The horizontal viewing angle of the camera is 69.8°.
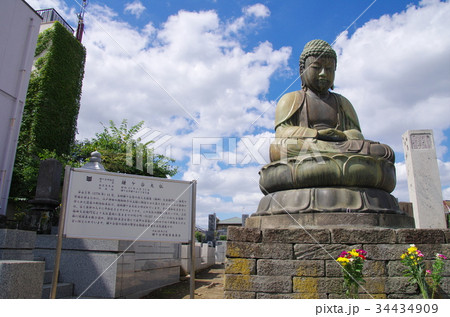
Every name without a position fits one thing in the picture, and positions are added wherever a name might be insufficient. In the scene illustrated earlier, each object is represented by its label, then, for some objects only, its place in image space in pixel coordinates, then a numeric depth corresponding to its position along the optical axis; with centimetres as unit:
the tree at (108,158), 1540
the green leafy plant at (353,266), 351
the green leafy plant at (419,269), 366
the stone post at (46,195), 719
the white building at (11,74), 1218
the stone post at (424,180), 1052
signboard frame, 323
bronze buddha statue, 482
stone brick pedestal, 396
